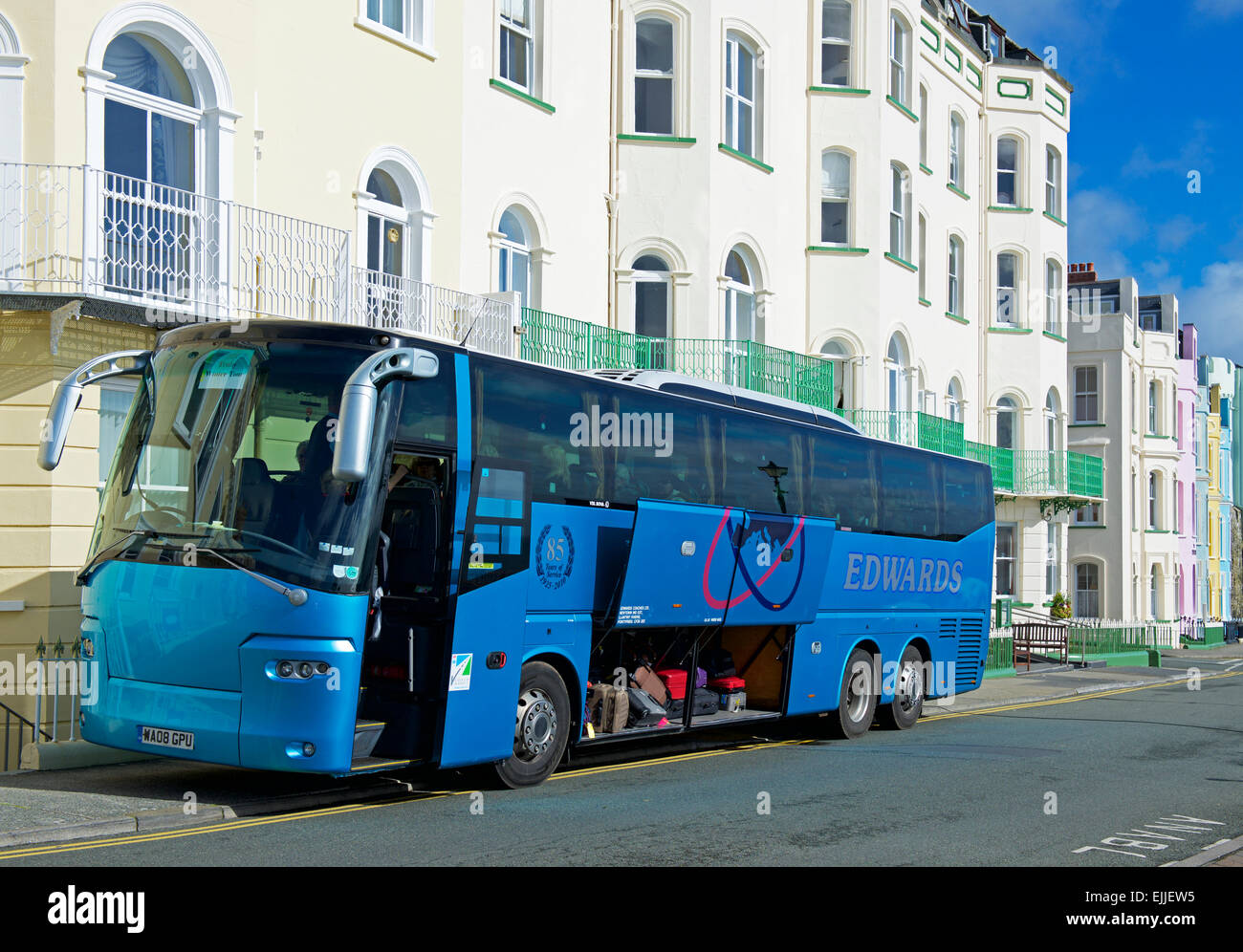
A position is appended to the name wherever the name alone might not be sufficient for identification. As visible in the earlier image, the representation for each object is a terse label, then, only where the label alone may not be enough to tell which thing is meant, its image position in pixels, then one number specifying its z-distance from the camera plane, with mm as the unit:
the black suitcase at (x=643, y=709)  12977
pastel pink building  58344
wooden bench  34000
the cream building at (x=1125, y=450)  50625
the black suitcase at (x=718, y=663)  14516
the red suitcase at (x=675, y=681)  13547
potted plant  39312
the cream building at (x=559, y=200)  13938
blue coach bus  9469
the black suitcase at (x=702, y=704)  13609
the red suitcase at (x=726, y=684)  14538
